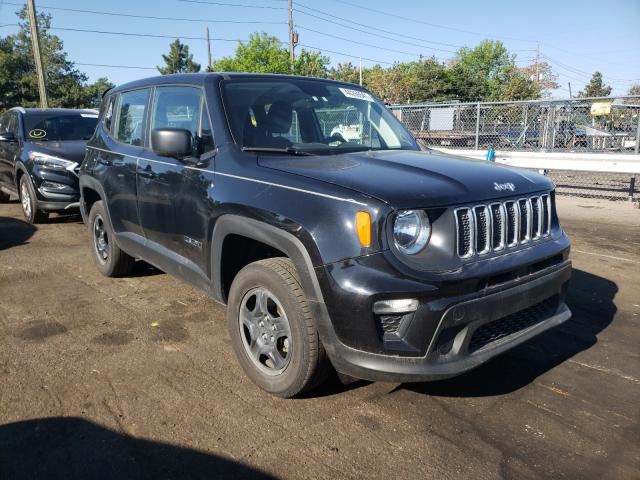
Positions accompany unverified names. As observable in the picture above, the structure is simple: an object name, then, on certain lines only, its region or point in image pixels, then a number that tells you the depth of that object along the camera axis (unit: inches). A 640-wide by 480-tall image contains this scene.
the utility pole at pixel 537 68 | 3078.5
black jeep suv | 99.9
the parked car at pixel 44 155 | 304.7
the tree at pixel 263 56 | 1352.1
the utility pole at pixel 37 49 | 873.5
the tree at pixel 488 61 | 2822.8
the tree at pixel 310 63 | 1402.8
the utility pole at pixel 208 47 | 2506.2
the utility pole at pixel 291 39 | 1335.3
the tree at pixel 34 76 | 1862.7
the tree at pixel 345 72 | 2814.5
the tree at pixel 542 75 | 2906.0
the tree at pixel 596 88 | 2716.5
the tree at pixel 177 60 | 2908.5
